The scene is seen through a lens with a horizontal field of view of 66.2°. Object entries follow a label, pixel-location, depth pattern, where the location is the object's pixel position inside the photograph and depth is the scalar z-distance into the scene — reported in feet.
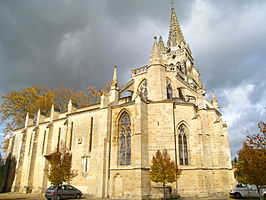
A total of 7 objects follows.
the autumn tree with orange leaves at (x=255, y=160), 42.86
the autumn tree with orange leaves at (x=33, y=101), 103.55
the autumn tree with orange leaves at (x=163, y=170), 47.50
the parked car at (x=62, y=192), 52.54
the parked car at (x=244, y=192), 58.90
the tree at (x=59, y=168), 52.75
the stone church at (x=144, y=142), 54.29
